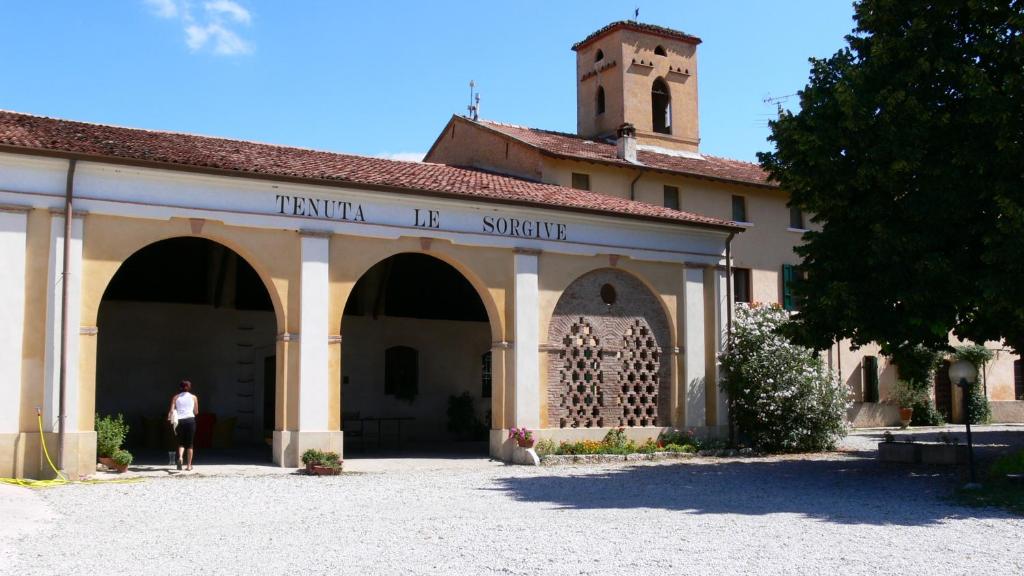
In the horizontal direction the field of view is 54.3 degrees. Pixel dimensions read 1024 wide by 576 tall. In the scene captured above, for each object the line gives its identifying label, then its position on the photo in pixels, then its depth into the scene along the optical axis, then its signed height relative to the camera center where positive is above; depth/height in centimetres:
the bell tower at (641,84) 3089 +926
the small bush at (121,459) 1483 -116
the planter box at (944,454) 1675 -132
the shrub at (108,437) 1491 -85
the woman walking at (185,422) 1536 -64
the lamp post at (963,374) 1405 +2
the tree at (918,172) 1316 +287
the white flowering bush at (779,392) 1967 -31
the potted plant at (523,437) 1748 -102
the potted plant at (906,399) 3014 -69
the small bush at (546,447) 1772 -124
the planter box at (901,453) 1738 -134
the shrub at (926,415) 3047 -119
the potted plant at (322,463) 1521 -127
